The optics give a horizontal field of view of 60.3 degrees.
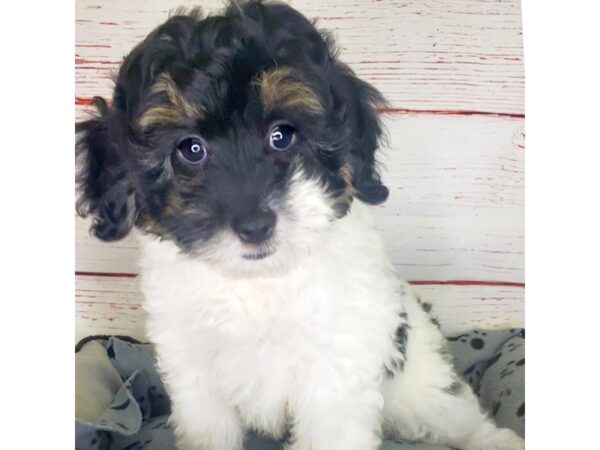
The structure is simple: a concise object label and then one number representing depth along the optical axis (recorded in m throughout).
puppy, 0.24
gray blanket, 0.31
